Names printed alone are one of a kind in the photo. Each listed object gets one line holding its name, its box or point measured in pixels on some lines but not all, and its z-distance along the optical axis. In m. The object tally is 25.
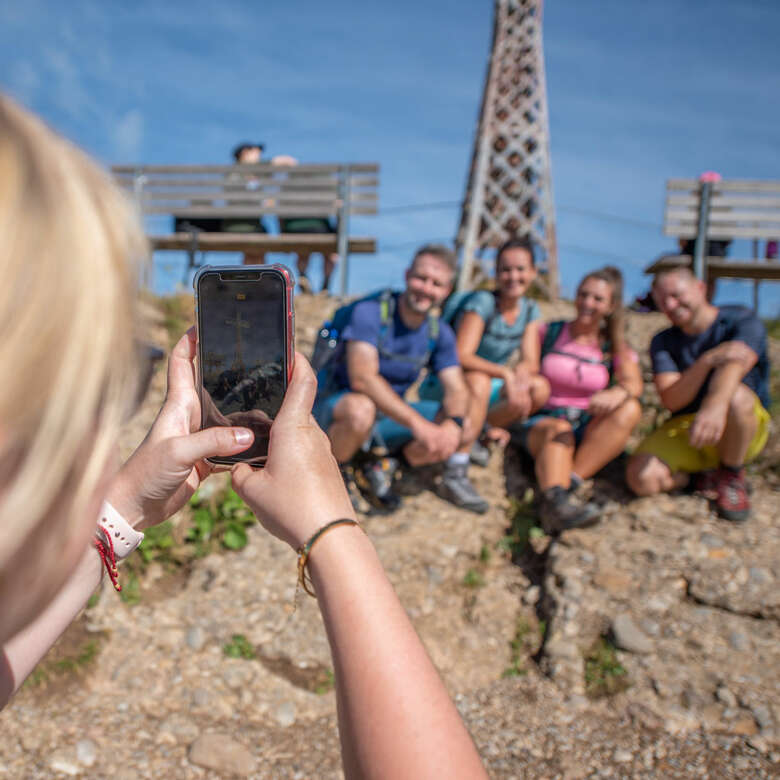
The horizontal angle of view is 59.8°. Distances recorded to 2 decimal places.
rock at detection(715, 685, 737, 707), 3.11
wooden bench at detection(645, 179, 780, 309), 7.26
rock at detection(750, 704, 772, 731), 2.98
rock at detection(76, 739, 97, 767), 2.72
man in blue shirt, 4.27
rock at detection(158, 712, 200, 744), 2.94
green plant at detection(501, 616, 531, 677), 3.53
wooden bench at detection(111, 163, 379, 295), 7.33
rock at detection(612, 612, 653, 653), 3.48
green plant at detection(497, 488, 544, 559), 4.51
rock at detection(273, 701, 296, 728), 3.12
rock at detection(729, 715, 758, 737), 2.96
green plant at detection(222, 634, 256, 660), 3.49
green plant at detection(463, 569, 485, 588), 4.11
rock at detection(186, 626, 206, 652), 3.51
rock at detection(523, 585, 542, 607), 4.05
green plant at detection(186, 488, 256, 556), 4.21
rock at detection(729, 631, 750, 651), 3.46
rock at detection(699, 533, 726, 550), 4.12
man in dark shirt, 4.28
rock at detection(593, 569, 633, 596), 3.85
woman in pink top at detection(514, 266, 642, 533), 4.54
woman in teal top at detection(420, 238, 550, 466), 4.82
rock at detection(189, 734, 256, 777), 2.76
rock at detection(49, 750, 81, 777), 2.67
